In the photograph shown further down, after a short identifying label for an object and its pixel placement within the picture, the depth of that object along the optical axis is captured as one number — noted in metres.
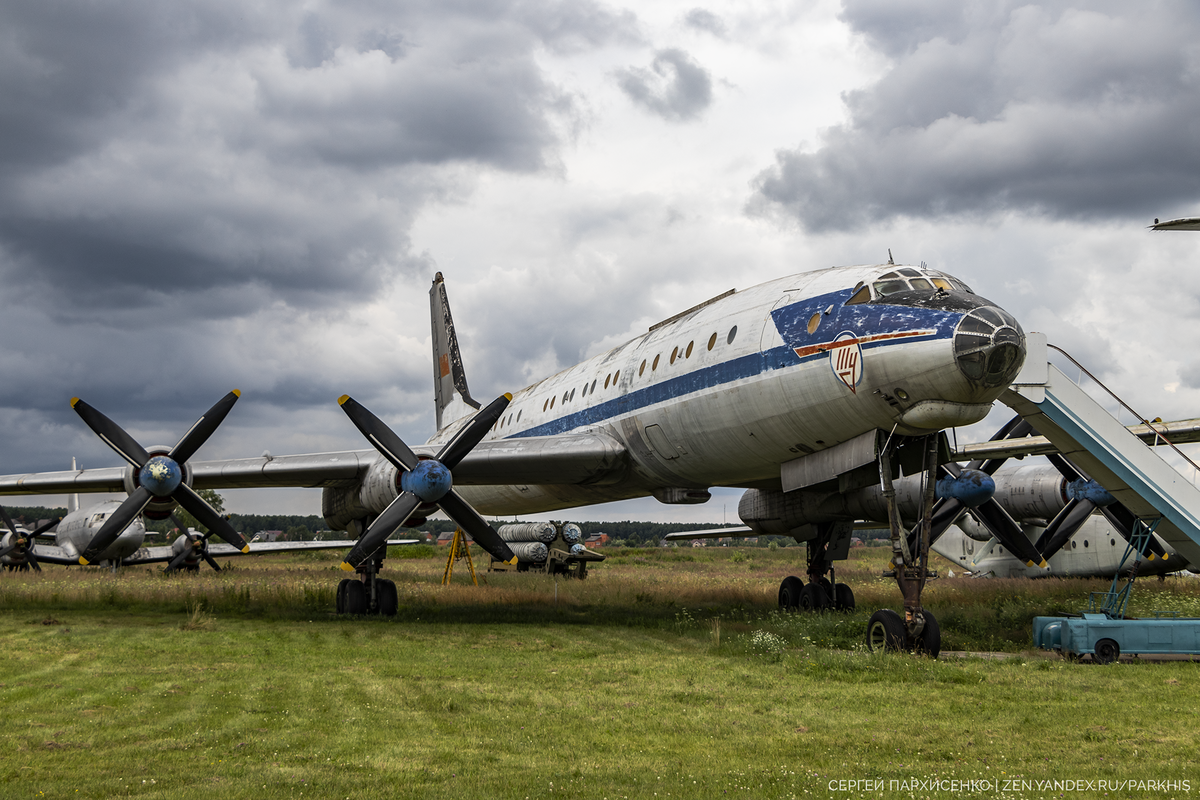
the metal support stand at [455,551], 28.56
